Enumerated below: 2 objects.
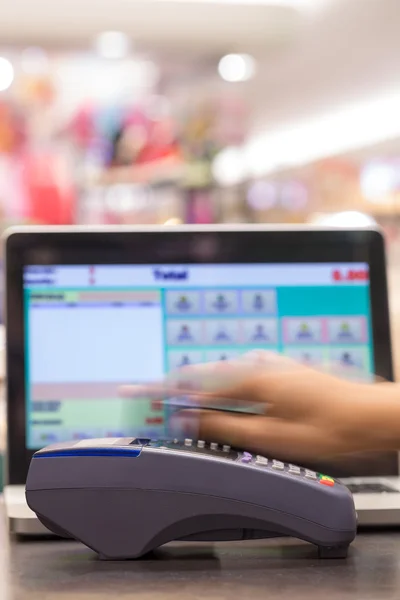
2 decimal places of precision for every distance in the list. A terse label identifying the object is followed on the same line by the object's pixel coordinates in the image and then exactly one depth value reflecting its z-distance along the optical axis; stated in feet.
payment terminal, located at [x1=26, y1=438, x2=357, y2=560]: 1.74
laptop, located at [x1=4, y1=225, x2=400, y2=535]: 2.34
